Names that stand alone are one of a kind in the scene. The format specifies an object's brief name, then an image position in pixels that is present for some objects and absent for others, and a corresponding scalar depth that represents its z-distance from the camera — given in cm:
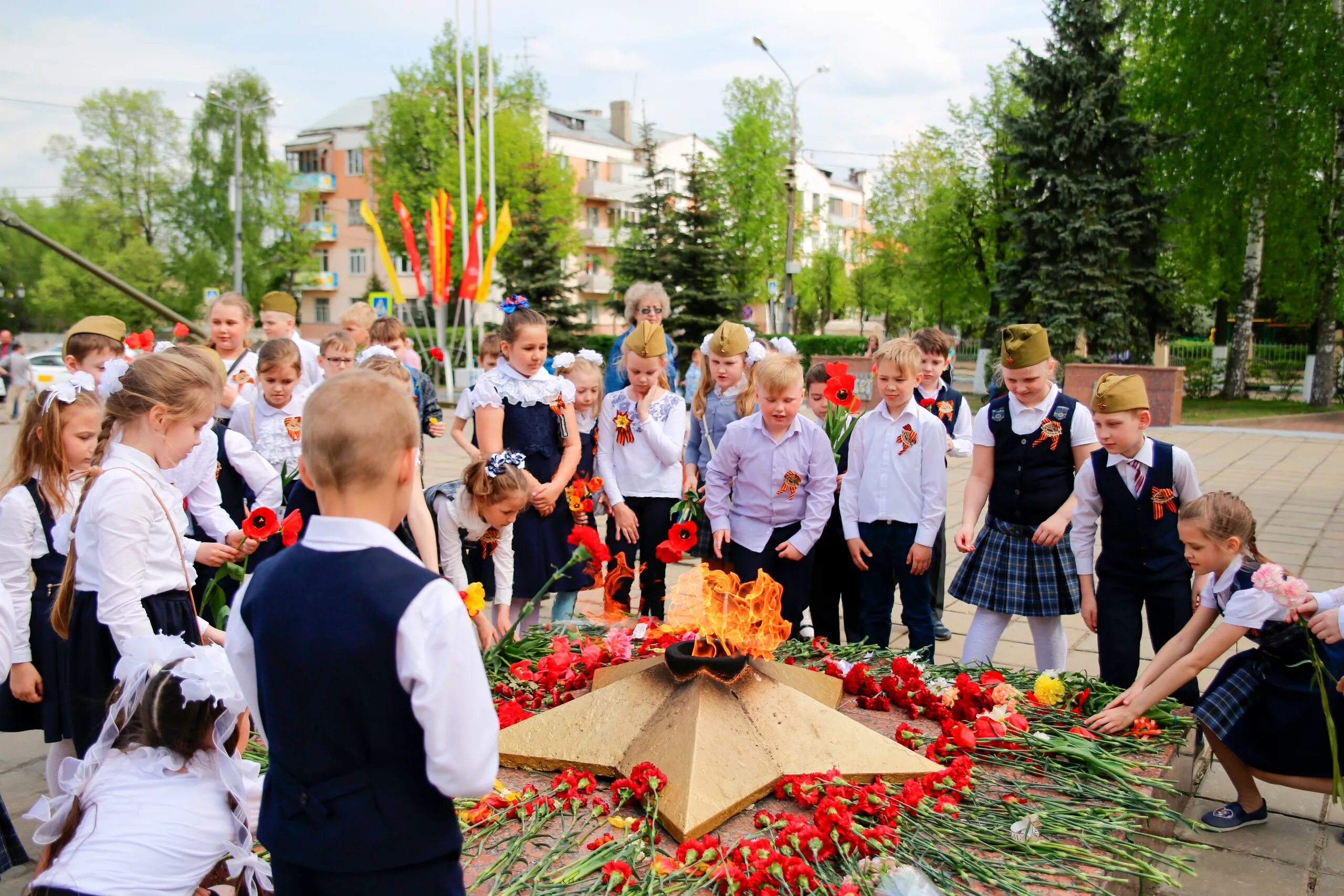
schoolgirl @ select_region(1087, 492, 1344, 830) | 340
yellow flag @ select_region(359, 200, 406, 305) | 2066
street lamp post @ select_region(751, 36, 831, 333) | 3017
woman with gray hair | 689
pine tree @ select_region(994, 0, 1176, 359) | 2330
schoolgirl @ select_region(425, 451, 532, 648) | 431
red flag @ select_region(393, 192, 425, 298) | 2154
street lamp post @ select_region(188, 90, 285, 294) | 3147
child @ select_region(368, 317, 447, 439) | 740
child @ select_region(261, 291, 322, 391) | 618
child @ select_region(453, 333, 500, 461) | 697
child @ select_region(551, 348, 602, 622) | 606
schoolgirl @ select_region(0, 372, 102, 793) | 343
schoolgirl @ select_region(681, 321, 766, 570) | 573
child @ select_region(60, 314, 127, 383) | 515
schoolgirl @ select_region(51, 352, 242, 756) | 298
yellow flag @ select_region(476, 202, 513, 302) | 2072
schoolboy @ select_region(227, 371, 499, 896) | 175
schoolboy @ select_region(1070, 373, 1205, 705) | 409
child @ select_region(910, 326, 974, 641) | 614
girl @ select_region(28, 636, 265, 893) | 237
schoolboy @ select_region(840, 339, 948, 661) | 484
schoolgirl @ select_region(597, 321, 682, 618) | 559
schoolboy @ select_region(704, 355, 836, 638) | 493
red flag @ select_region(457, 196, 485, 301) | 2188
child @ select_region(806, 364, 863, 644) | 556
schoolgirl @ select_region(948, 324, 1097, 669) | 448
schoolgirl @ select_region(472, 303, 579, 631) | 511
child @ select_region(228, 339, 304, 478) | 526
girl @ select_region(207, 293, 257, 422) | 561
